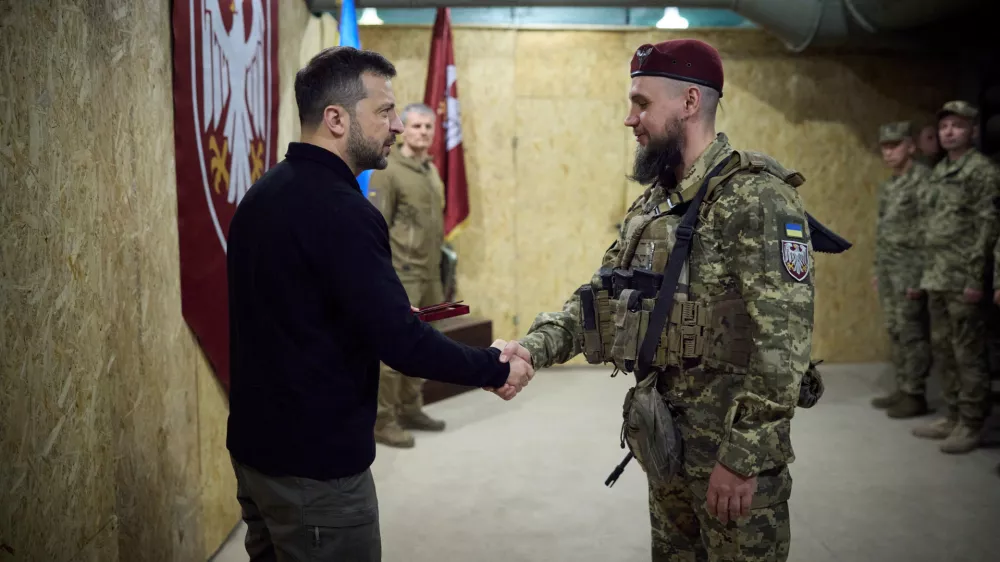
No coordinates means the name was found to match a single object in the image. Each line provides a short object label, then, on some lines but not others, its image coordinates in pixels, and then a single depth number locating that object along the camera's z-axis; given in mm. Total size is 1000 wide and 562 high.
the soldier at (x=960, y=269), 4355
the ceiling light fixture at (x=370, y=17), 6066
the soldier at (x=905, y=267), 4918
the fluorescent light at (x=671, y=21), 6043
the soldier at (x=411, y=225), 4598
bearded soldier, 1728
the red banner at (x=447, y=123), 5672
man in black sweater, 1593
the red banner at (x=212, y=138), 2660
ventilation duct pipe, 5078
